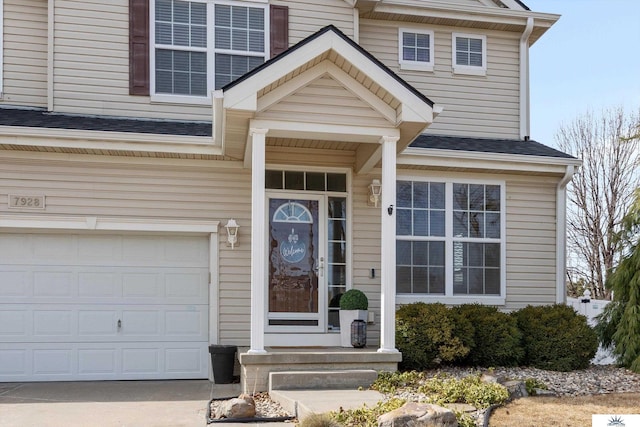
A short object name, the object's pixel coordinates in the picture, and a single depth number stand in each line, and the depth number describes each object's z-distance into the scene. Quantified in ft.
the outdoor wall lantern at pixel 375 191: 29.04
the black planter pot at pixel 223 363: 27.09
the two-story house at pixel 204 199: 27.35
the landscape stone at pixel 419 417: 16.80
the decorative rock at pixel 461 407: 18.90
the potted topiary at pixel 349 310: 27.22
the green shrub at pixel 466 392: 20.03
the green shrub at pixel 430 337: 25.75
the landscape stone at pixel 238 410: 20.10
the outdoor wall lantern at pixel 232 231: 28.40
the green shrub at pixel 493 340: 27.22
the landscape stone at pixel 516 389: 21.44
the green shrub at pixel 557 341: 27.43
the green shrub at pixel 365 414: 18.08
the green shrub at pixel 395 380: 22.56
